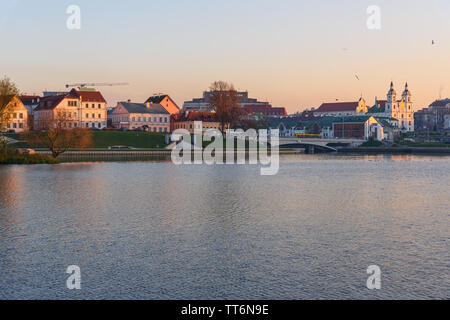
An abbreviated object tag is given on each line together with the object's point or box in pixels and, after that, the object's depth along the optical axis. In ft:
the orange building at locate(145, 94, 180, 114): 561.02
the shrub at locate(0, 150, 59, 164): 224.53
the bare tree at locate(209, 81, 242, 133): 410.93
